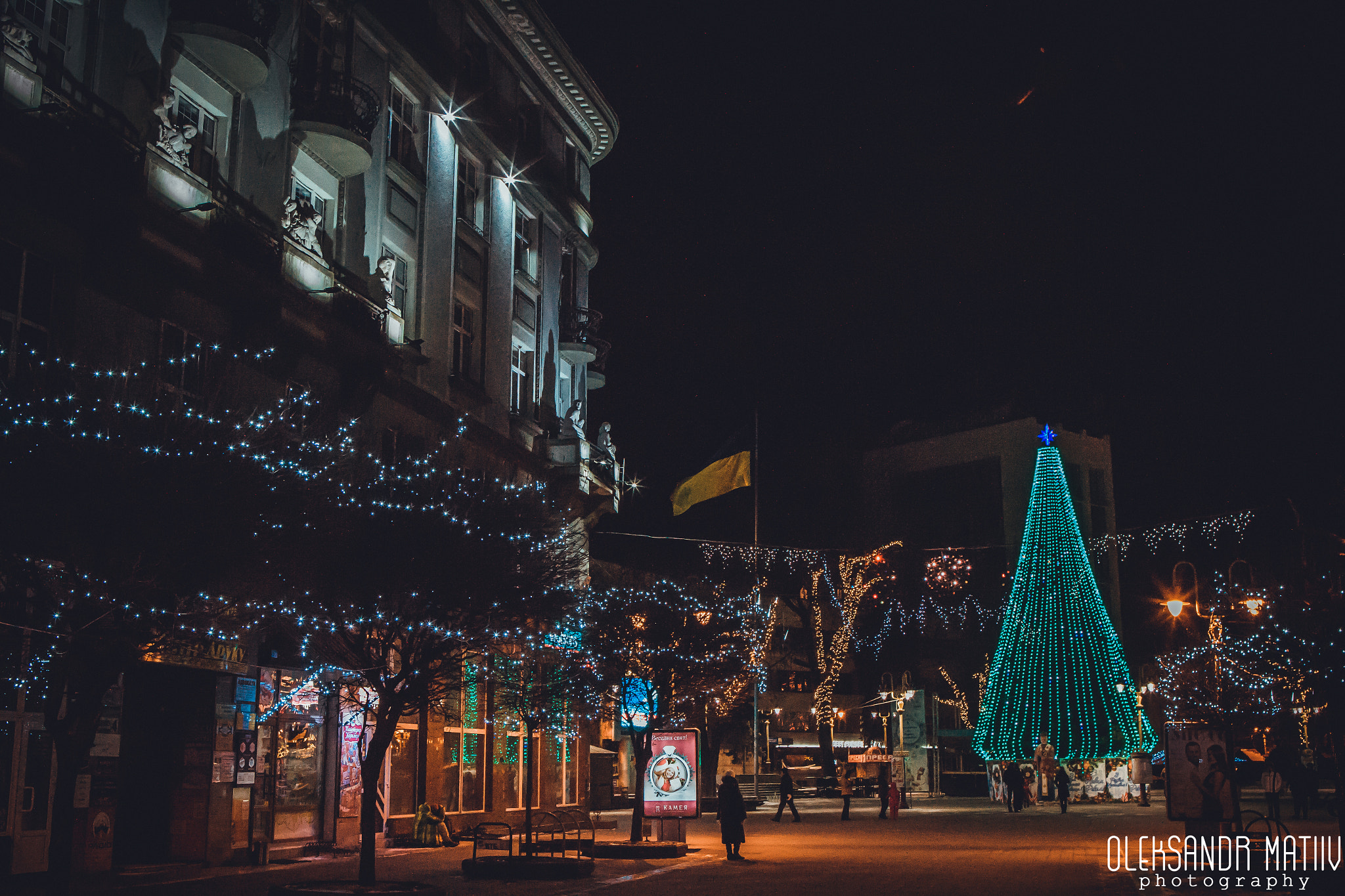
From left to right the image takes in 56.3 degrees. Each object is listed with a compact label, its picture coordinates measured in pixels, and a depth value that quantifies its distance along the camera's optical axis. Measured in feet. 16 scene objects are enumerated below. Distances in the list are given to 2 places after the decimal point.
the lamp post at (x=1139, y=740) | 151.92
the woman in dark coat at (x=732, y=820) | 76.43
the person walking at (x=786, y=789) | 120.06
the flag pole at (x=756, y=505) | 132.26
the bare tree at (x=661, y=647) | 99.96
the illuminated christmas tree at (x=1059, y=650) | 147.13
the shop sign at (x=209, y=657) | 65.98
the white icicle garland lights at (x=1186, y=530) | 105.81
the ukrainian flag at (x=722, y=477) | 123.44
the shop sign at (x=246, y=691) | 74.95
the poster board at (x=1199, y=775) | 60.49
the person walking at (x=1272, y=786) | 74.17
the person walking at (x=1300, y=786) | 116.47
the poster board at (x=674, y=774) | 76.59
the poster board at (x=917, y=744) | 198.18
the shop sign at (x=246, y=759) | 74.08
